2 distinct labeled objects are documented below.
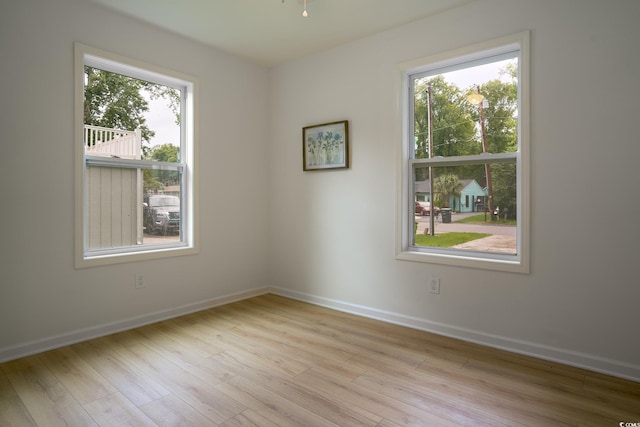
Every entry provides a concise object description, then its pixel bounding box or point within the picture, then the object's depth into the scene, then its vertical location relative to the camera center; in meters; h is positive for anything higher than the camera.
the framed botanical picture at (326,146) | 3.52 +0.66
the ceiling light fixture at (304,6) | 2.67 +1.56
